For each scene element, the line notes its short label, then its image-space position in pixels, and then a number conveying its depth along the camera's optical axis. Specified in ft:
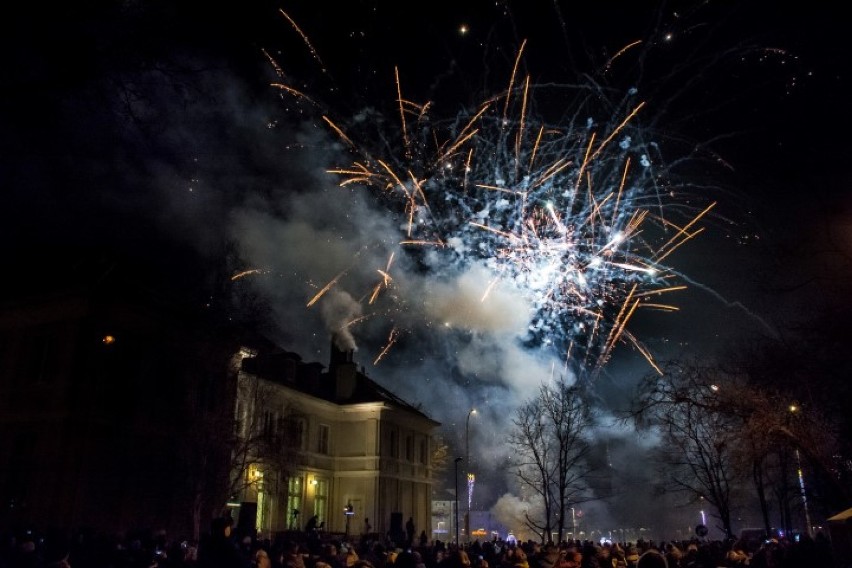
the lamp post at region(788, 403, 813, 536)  74.64
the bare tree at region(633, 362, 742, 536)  74.59
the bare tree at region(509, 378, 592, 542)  127.54
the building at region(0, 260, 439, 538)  76.79
